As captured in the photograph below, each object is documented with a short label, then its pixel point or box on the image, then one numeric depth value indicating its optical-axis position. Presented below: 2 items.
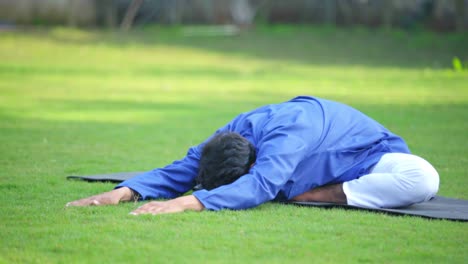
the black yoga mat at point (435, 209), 11.04
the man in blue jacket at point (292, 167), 10.90
